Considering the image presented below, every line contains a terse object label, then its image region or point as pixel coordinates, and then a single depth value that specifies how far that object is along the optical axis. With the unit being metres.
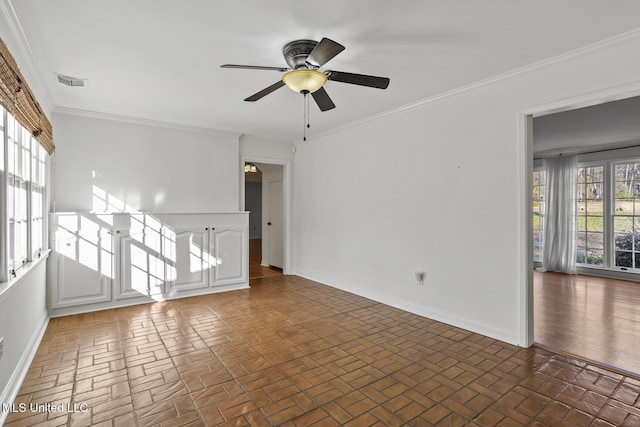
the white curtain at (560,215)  6.60
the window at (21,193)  2.19
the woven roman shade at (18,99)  1.90
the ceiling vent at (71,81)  3.13
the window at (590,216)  6.45
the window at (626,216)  6.00
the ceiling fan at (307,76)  2.32
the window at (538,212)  7.12
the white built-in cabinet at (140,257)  3.87
